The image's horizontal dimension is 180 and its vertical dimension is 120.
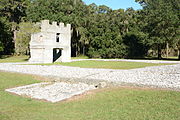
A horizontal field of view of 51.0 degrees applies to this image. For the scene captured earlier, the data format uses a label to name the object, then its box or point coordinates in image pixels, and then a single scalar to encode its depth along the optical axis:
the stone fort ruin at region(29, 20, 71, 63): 25.42
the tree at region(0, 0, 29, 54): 41.00
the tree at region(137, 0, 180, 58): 30.16
